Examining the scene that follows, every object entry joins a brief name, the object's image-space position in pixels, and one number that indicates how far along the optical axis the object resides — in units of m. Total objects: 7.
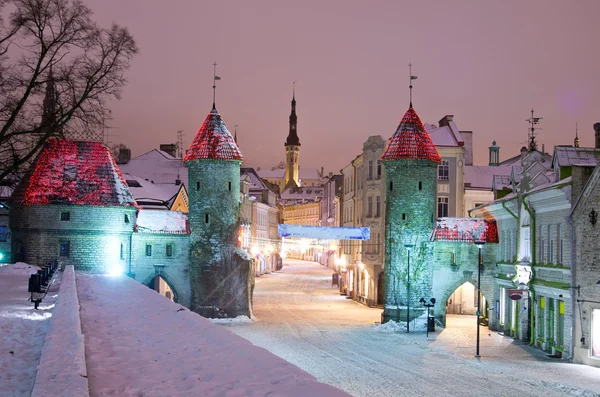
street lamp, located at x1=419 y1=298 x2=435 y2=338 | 38.07
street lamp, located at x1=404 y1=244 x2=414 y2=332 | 37.97
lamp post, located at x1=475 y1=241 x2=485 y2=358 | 28.88
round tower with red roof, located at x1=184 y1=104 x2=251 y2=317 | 41.41
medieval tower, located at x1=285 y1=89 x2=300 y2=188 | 195.15
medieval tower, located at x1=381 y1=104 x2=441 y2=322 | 39.69
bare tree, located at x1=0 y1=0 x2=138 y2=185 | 29.36
